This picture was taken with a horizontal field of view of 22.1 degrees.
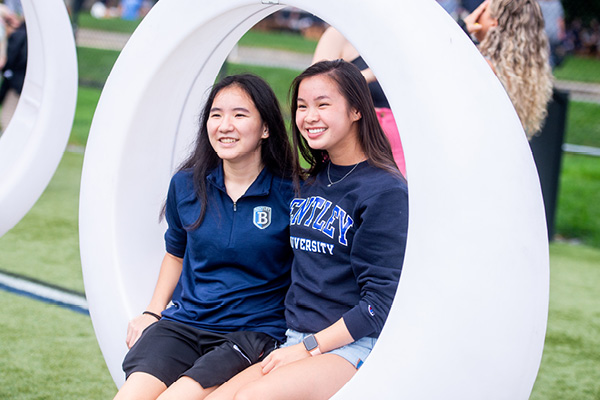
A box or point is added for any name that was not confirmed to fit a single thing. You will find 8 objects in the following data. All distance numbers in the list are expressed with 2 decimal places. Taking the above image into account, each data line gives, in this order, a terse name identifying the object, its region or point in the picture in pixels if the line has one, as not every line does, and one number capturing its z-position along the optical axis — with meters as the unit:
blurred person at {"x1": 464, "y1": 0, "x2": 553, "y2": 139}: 6.40
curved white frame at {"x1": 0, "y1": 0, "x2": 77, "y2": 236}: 6.54
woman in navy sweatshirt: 4.00
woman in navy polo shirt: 4.47
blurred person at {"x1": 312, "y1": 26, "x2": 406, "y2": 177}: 6.20
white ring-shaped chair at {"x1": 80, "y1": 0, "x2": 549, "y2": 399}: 3.47
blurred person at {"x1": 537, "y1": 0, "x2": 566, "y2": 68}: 15.26
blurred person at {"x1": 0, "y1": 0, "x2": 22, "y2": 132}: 13.93
